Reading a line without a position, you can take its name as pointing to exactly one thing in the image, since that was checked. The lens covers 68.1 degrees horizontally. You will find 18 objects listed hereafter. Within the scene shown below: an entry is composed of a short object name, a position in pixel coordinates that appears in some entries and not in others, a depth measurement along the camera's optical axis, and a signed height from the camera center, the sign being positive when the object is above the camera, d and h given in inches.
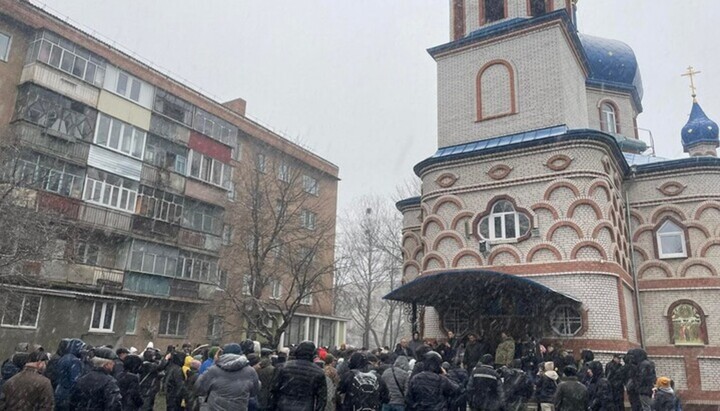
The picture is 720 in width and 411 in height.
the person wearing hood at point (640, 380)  384.2 -25.1
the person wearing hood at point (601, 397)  350.3 -35.0
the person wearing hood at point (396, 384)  279.3 -25.0
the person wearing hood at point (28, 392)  208.5 -26.4
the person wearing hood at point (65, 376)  274.5 -26.2
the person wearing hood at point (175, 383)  299.3 -30.3
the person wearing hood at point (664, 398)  312.7 -30.5
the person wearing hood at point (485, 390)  300.0 -28.5
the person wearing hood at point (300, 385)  230.5 -22.2
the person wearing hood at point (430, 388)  258.2 -24.6
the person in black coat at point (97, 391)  224.8 -27.0
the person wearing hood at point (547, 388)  361.7 -31.8
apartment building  756.6 +217.1
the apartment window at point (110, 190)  846.5 +217.4
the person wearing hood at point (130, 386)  275.6 -29.8
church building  576.4 +145.7
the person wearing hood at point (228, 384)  218.1 -21.8
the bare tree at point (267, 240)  822.5 +160.1
